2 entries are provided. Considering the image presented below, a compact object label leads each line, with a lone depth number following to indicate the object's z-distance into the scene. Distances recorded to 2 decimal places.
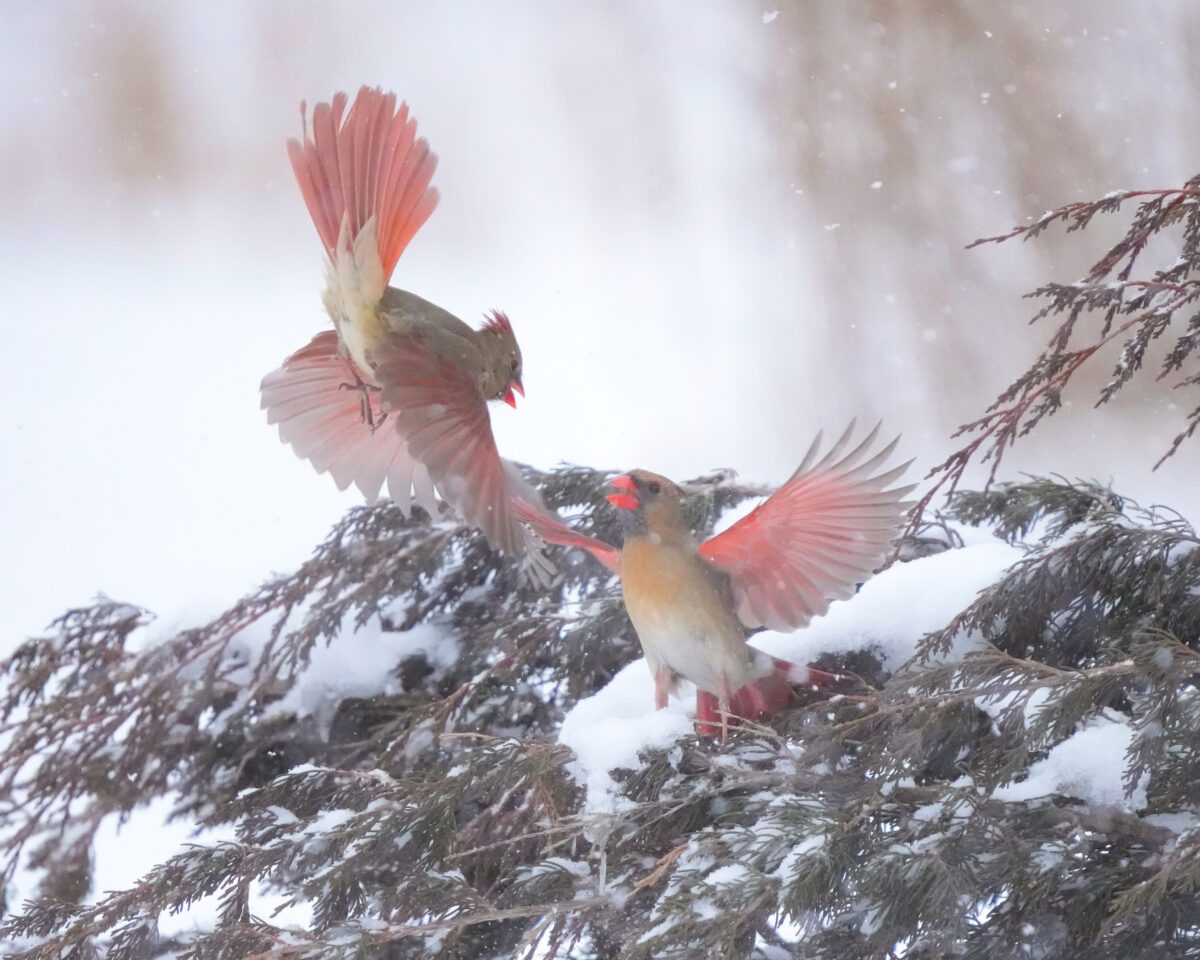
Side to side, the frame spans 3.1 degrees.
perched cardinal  9.90
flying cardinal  9.79
